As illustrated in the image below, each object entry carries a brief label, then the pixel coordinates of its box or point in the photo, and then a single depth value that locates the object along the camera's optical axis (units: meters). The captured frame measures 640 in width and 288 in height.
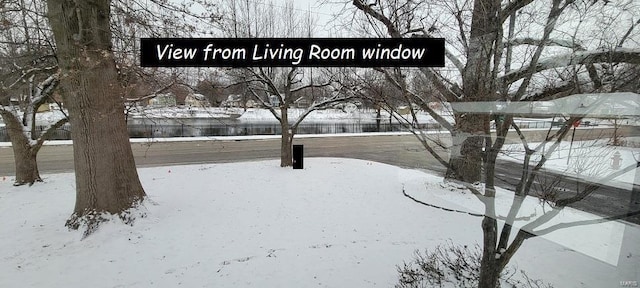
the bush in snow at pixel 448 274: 2.79
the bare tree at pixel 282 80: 8.63
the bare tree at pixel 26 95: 5.71
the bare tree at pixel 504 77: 1.63
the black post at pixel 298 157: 9.00
